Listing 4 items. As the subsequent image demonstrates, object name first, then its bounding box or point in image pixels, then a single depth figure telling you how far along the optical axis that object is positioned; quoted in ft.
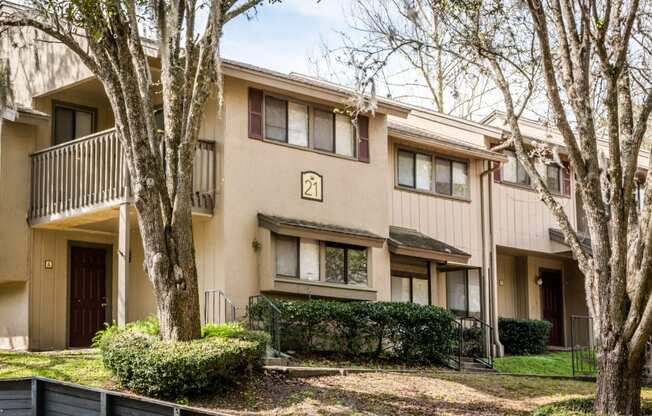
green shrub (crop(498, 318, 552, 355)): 86.74
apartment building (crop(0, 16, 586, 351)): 64.28
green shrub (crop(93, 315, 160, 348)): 51.42
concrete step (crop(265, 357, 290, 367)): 55.88
